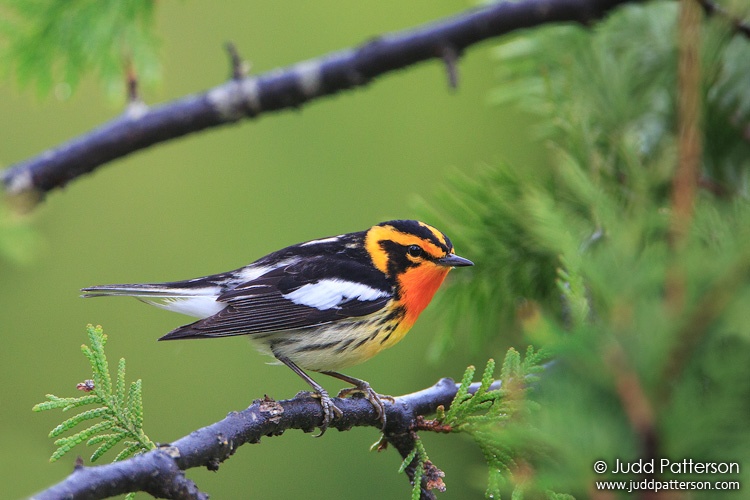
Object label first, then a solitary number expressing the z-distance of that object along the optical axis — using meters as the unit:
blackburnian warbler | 5.98
